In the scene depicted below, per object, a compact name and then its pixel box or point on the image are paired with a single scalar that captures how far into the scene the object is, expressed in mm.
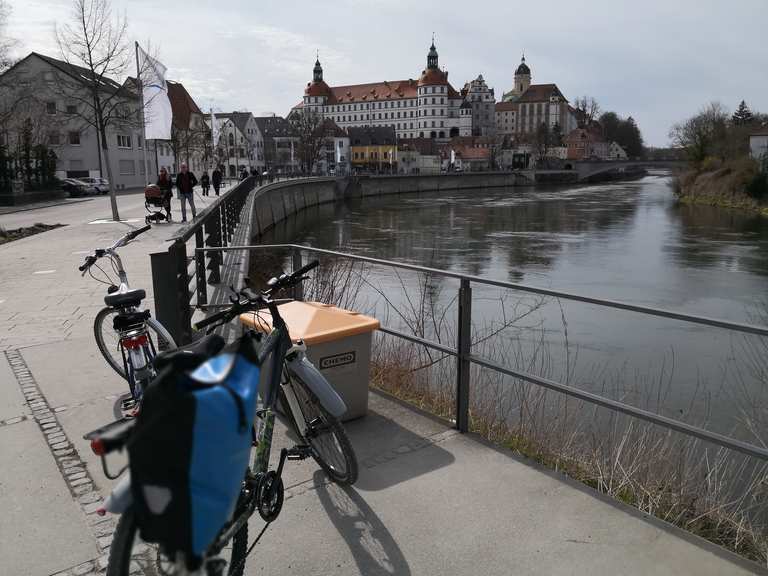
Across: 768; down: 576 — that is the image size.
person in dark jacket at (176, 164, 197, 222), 20281
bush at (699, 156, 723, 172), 56812
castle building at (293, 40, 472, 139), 147125
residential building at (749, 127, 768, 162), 56034
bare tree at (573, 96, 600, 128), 152000
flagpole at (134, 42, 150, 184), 21728
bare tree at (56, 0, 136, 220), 20528
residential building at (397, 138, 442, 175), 126812
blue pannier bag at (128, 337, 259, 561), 1467
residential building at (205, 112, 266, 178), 97400
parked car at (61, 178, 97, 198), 42156
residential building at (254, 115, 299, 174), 110312
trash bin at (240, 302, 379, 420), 4047
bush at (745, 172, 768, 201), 46281
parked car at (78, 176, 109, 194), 44622
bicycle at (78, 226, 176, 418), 3928
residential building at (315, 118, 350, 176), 108050
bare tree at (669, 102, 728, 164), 60438
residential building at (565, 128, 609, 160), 138000
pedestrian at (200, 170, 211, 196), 37594
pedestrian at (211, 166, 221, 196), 36750
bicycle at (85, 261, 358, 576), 1631
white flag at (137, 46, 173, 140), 21453
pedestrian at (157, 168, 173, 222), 22433
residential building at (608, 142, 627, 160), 144375
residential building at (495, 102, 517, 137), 161500
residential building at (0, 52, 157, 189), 37156
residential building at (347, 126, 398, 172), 127312
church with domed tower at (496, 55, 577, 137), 156250
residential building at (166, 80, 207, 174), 61881
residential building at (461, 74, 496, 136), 148875
